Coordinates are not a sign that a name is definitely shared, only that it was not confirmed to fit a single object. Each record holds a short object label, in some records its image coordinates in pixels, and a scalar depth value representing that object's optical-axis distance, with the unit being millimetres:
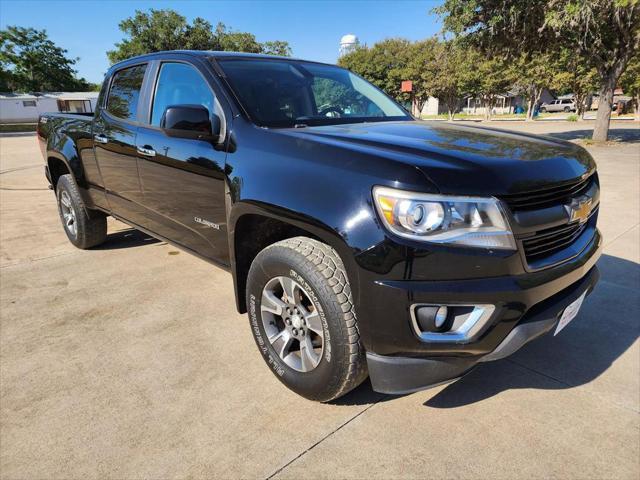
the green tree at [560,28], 11945
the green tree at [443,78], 41000
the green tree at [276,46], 41922
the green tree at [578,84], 34716
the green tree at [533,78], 34509
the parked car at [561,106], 56347
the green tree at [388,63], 45156
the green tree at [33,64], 47812
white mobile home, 49125
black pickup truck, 1718
